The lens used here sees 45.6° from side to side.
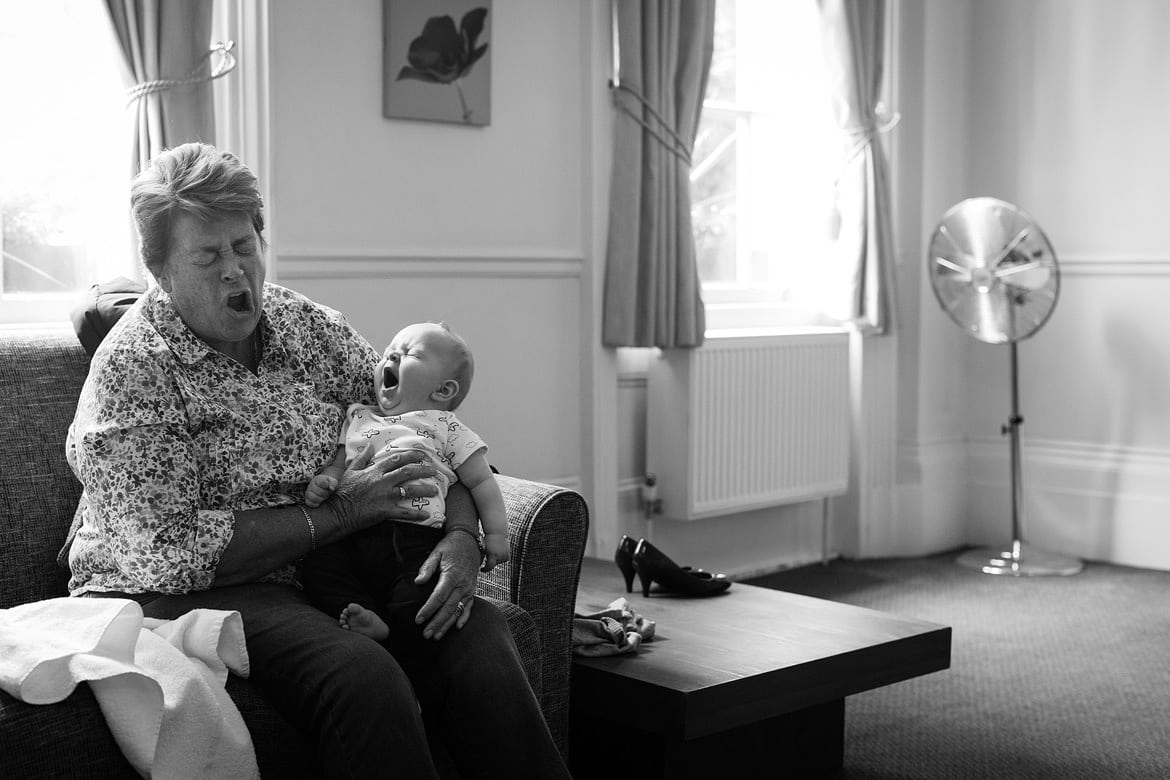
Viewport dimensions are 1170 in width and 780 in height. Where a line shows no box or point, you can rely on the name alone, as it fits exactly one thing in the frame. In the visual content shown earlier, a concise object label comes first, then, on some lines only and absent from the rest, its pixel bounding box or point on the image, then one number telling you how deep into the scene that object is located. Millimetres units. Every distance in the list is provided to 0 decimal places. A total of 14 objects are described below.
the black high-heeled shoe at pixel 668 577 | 3066
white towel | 1807
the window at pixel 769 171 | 4871
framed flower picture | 3623
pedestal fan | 4625
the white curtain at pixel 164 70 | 3012
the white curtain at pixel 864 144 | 4793
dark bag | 2439
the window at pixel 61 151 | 3180
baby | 2189
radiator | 4340
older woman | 1949
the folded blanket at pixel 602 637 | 2582
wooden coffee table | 2439
